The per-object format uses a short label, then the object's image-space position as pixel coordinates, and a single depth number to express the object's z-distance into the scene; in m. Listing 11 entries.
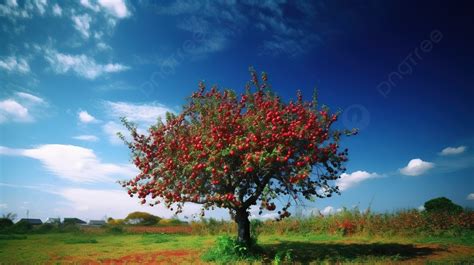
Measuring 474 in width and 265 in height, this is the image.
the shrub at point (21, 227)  33.96
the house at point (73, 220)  50.15
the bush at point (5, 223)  36.44
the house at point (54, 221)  39.54
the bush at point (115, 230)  33.19
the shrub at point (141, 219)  48.92
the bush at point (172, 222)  45.95
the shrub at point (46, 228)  34.88
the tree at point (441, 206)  28.15
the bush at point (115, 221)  49.83
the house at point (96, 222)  58.45
